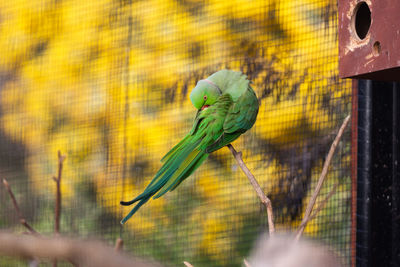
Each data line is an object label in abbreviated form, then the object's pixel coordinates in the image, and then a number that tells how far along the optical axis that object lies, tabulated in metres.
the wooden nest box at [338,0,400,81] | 8.72
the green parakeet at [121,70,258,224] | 9.00
